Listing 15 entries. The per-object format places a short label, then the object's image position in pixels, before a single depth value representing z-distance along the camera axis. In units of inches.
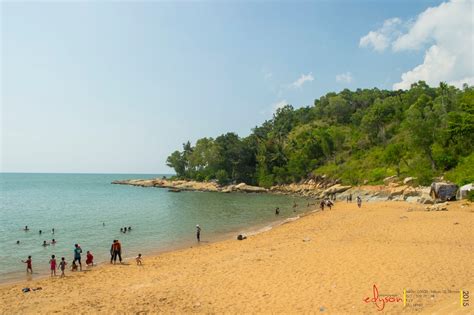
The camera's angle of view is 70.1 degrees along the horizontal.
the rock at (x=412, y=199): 1761.8
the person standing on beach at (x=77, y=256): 882.1
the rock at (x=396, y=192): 2008.6
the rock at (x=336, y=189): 2741.1
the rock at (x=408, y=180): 2112.1
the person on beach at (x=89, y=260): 906.8
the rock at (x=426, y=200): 1571.4
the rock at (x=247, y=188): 3754.9
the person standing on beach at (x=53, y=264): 831.1
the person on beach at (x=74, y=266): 878.3
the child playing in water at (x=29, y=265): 866.8
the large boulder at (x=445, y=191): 1518.6
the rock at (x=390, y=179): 2393.0
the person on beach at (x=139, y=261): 895.7
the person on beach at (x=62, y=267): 814.7
